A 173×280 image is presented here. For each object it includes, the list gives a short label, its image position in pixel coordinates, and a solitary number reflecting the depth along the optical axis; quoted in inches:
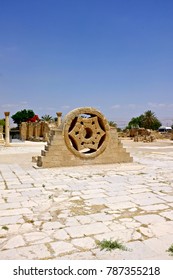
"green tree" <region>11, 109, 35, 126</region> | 2394.2
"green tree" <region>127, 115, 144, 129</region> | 2410.9
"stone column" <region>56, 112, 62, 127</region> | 885.3
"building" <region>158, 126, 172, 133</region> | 2095.2
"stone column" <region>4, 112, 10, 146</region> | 831.1
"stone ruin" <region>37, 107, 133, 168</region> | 381.7
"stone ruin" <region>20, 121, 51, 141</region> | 1140.5
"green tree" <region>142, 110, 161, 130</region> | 1887.3
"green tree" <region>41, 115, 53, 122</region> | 1870.8
